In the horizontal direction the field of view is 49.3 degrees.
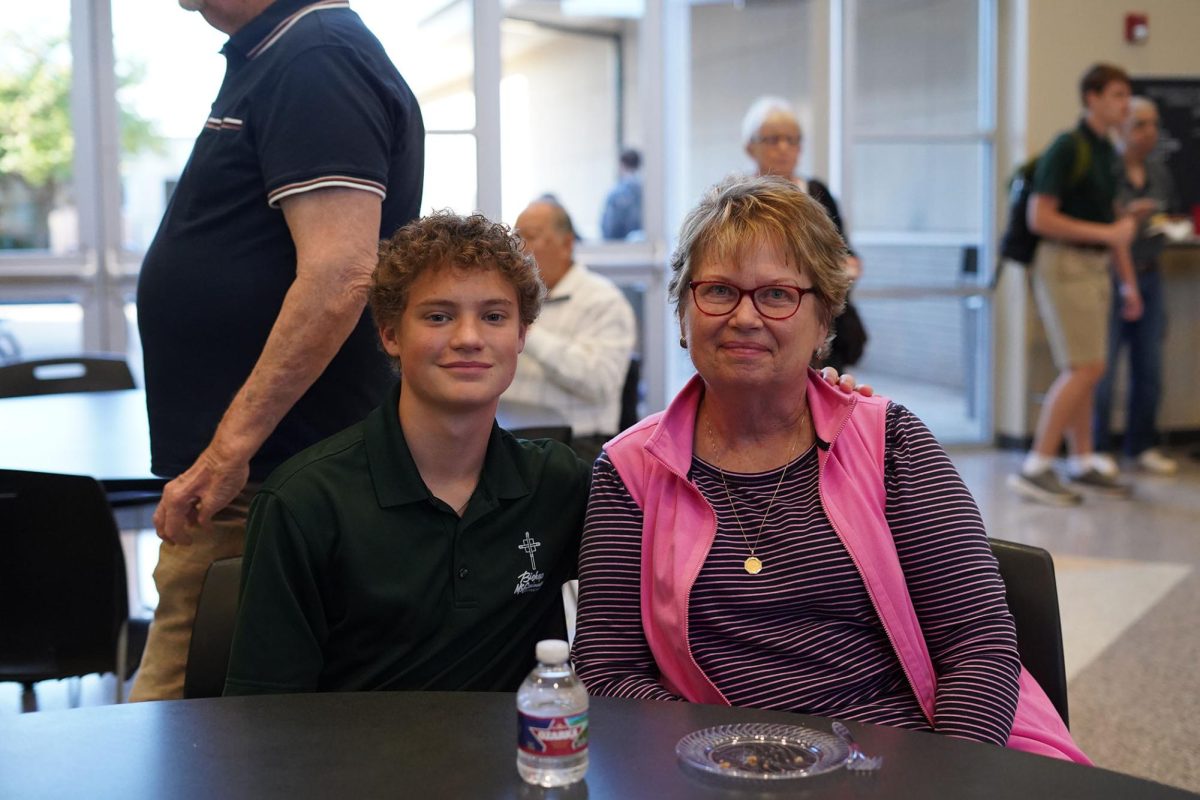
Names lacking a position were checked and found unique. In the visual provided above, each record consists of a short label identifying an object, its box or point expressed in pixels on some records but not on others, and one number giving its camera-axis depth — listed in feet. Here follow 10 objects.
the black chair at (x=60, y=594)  7.32
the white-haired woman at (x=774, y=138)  14.69
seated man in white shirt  12.55
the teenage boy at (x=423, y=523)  4.99
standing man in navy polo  5.88
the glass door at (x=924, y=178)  22.67
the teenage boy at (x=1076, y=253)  18.56
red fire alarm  22.62
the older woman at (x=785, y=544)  5.06
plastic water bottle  3.41
